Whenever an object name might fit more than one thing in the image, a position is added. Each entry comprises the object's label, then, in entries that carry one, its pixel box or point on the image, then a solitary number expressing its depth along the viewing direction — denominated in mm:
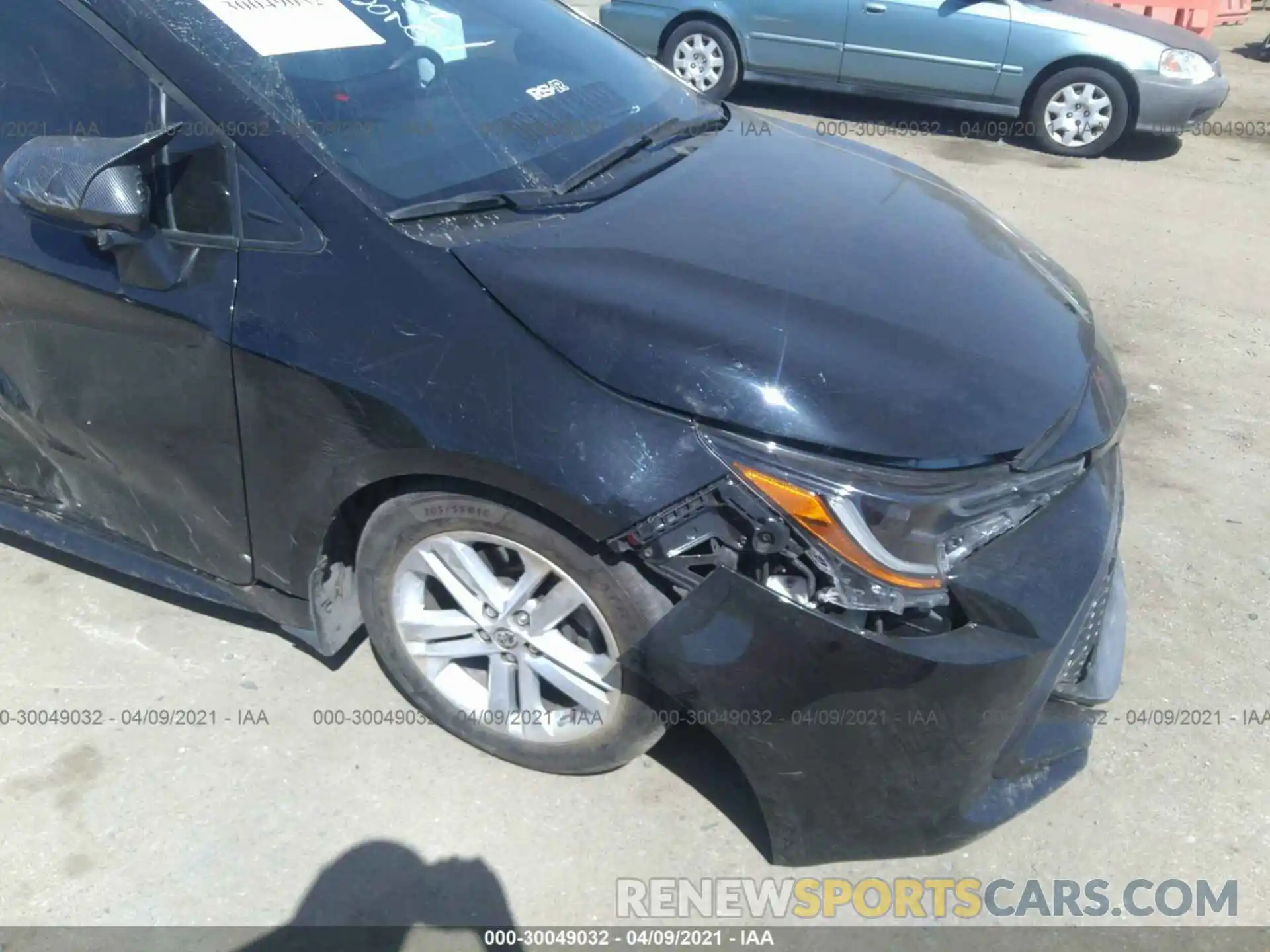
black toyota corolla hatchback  2004
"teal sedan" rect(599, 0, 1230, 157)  7258
